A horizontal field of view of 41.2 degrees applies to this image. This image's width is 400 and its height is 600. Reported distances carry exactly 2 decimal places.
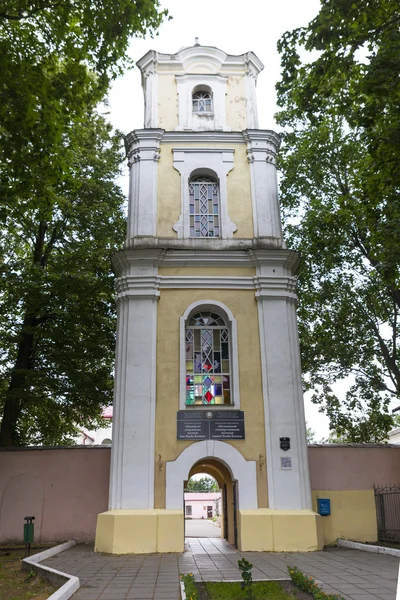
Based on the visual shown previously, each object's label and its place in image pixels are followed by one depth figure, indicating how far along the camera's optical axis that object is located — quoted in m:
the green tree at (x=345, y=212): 9.29
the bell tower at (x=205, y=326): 11.10
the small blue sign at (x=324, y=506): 12.72
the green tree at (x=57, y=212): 9.60
